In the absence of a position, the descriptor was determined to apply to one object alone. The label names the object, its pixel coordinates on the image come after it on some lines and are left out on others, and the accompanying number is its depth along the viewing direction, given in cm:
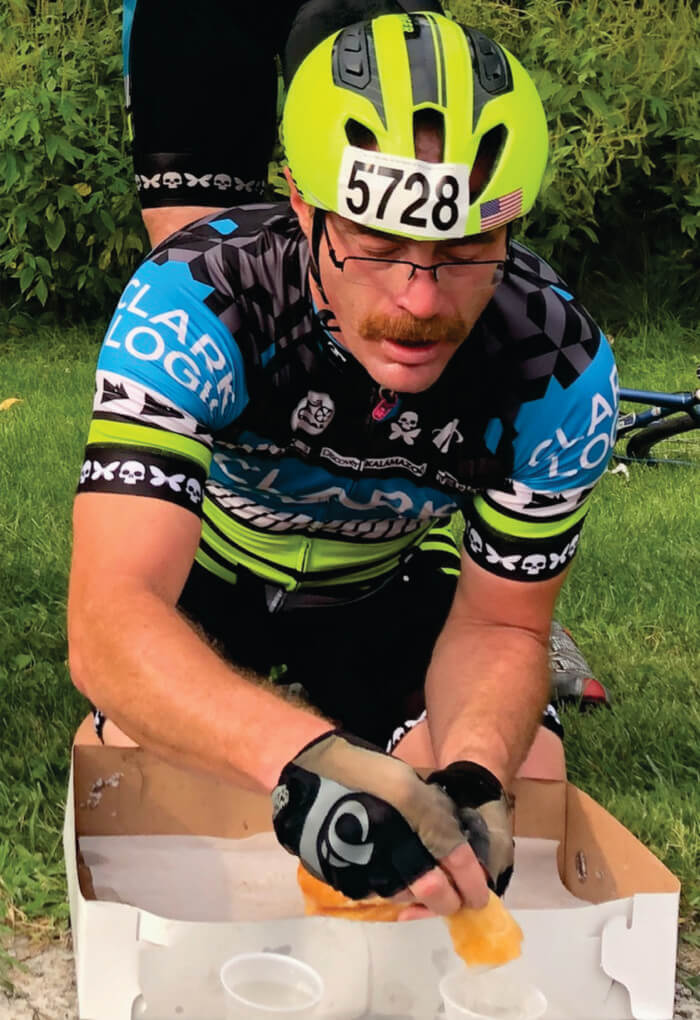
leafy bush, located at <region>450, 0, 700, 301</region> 1016
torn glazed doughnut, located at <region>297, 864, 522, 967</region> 212
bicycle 674
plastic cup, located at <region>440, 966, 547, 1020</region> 215
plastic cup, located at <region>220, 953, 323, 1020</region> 212
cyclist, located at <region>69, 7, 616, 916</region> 232
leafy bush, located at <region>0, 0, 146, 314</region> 977
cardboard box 210
